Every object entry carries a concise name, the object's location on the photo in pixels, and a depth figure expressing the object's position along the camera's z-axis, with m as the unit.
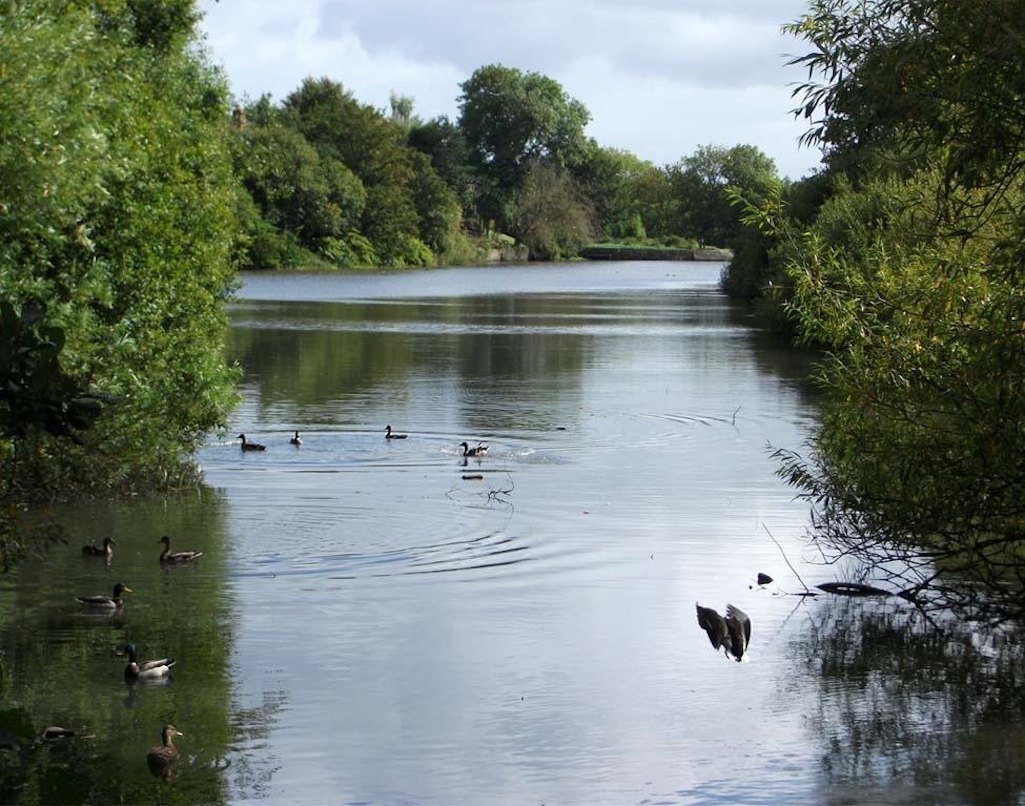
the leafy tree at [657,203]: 167.12
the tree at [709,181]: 156.62
